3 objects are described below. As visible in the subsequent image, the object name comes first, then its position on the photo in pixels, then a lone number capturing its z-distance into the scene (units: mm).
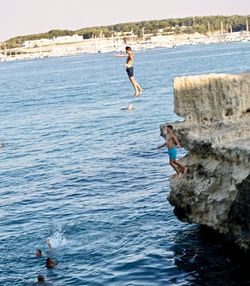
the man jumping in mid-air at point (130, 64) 28722
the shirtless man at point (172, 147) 22484
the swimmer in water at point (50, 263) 23031
